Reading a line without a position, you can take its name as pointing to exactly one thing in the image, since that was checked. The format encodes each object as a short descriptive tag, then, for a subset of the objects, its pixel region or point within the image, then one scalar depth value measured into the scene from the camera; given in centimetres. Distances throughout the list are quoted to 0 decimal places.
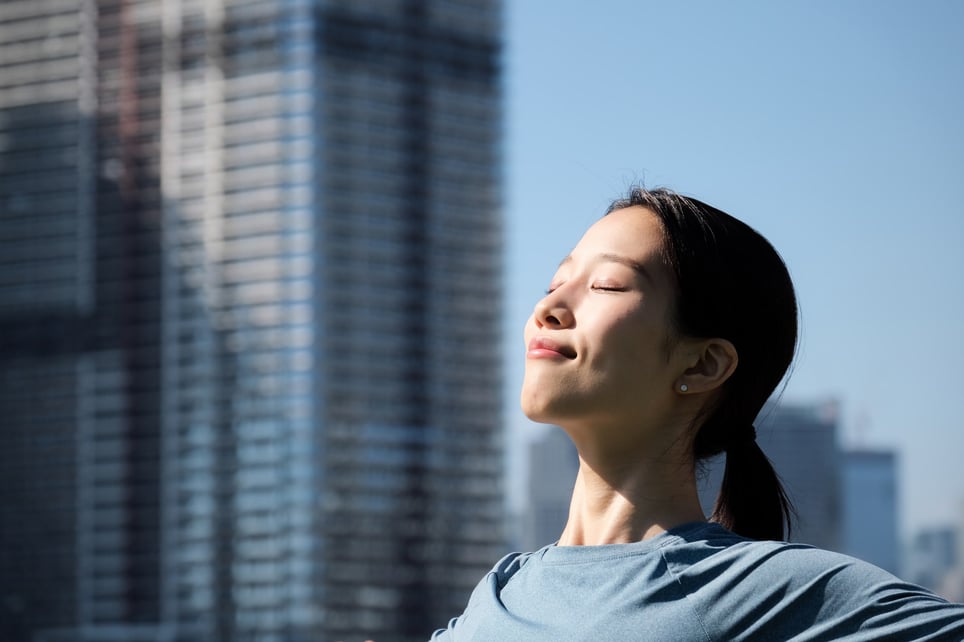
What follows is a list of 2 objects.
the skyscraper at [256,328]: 6931
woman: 155
